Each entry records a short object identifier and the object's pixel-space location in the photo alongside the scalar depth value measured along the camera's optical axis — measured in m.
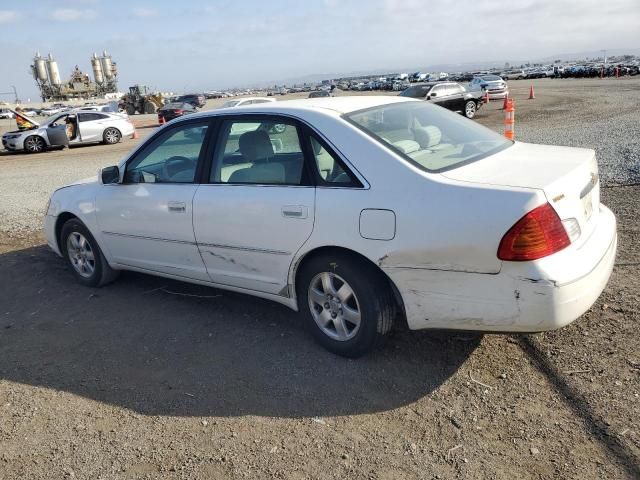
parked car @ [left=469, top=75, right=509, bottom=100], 28.88
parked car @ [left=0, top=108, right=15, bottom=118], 64.94
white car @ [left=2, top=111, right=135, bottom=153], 21.00
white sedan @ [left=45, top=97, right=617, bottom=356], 2.97
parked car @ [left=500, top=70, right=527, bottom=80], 83.25
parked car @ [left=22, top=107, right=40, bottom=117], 70.53
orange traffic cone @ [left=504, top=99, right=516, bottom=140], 10.39
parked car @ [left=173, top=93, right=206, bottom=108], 49.19
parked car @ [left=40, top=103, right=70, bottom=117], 70.03
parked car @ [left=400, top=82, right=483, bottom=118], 23.19
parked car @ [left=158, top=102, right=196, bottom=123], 30.34
